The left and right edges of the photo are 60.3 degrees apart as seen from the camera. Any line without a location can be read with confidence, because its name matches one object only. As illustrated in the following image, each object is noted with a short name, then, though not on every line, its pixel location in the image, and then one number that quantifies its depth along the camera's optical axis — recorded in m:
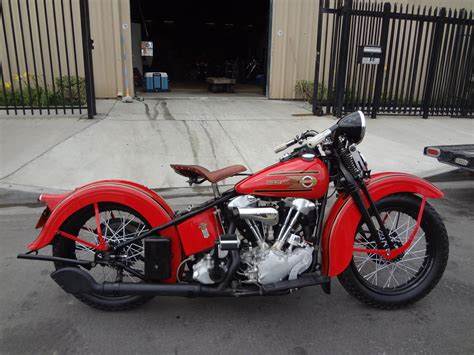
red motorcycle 2.62
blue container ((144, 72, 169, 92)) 13.61
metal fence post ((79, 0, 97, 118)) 8.16
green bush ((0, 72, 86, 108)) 9.41
